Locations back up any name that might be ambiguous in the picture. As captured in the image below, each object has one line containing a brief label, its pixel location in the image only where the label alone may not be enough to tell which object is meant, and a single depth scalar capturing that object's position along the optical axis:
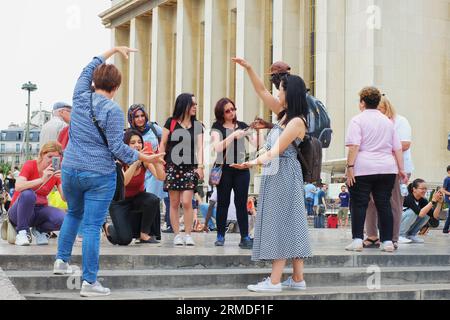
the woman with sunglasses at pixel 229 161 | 9.12
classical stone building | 29.55
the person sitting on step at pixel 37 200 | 8.77
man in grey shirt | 10.07
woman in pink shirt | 9.44
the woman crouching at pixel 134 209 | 9.12
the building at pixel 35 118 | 135.00
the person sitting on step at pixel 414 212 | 12.24
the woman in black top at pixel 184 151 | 9.56
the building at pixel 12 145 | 139.25
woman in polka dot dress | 6.72
